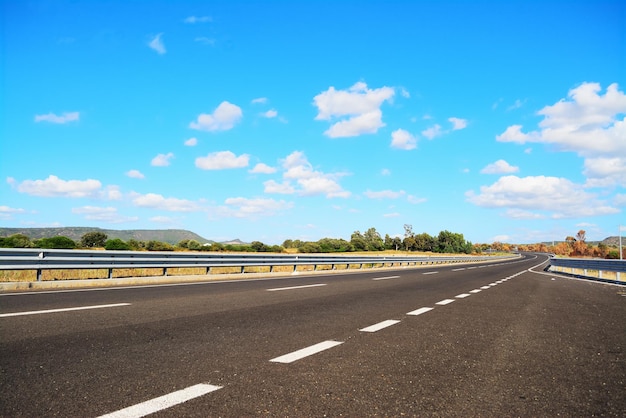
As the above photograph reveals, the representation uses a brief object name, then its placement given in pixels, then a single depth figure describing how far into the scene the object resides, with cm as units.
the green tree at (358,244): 14381
